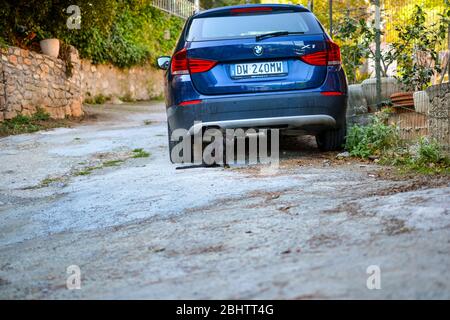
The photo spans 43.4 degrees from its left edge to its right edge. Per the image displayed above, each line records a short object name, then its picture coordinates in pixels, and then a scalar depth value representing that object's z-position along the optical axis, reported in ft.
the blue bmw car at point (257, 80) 17.65
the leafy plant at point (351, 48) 28.48
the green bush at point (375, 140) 19.31
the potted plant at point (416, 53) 25.44
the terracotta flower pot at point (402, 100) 23.66
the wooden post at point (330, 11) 30.83
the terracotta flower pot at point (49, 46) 43.60
